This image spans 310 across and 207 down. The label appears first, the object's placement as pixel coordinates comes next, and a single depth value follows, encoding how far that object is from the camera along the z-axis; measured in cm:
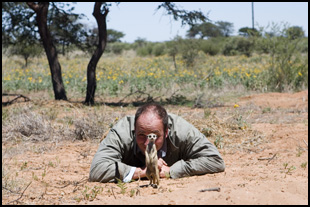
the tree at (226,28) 6454
